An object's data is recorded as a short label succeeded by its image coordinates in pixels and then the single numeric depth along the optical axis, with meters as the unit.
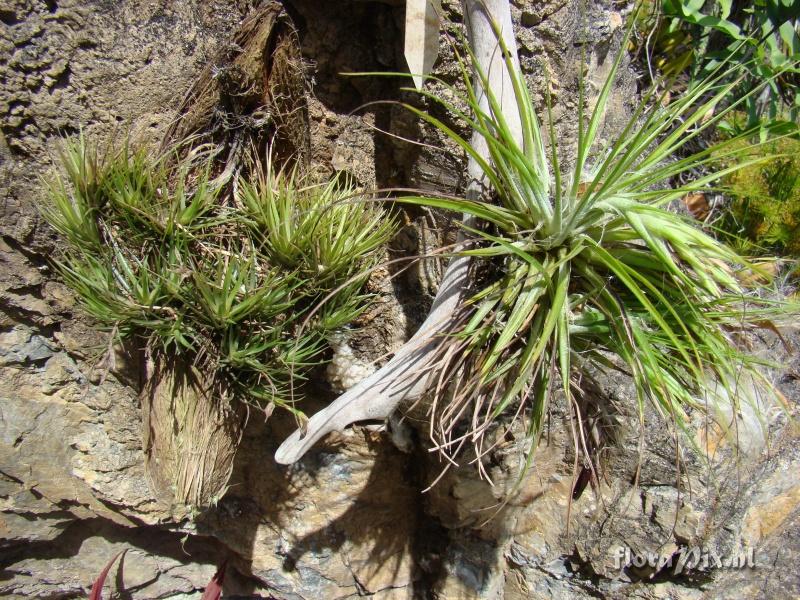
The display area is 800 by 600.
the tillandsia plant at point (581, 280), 0.39
